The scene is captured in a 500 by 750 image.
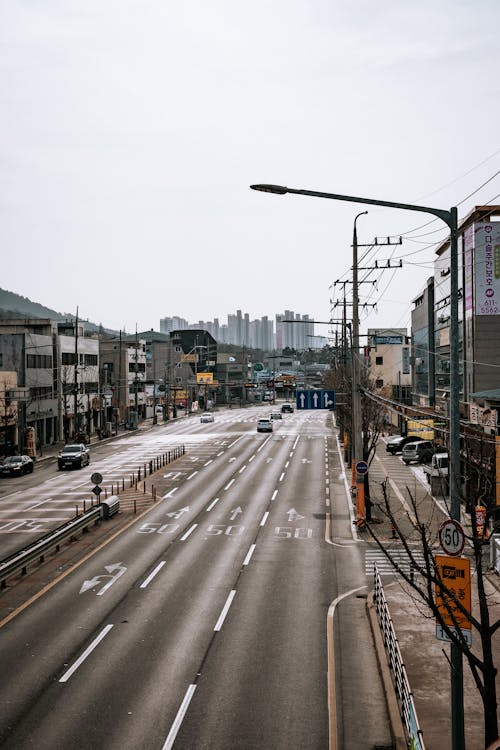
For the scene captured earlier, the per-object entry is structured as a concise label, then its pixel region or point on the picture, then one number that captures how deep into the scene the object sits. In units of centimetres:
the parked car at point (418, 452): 5384
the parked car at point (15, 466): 4962
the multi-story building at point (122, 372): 9781
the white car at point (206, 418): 9838
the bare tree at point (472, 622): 950
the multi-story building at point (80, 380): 7444
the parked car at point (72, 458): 5178
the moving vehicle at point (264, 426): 8119
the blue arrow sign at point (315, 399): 3575
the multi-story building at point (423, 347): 6046
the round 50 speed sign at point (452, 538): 1031
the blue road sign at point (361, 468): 3070
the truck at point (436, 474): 3709
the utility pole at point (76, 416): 6172
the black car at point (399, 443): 6112
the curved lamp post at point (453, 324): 1067
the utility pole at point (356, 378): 3102
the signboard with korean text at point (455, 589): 1008
